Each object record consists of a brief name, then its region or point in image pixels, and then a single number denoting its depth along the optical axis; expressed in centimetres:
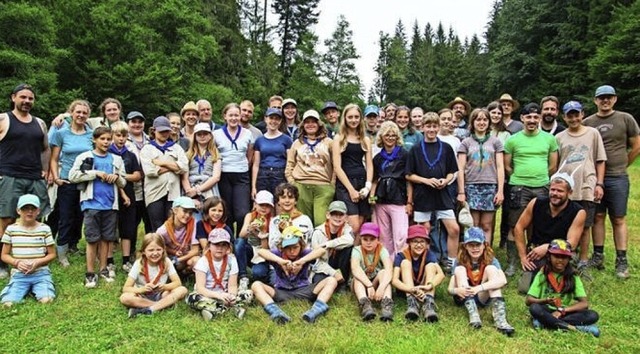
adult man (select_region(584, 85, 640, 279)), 675
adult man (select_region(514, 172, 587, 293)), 564
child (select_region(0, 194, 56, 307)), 561
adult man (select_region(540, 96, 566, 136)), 714
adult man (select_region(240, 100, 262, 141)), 777
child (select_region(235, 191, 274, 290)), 605
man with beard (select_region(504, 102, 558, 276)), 666
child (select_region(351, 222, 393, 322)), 525
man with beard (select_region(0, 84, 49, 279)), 624
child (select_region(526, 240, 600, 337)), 485
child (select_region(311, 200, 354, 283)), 585
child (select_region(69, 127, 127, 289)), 626
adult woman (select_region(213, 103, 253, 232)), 700
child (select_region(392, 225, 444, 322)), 533
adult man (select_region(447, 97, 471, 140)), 833
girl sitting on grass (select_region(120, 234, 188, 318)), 526
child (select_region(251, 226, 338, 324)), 552
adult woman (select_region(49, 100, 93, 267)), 688
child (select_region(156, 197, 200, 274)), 616
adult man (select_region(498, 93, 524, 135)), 780
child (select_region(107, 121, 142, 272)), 671
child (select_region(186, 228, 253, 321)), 532
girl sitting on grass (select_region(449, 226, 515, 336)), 520
